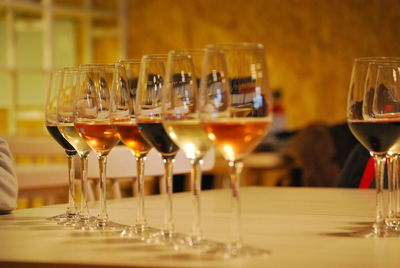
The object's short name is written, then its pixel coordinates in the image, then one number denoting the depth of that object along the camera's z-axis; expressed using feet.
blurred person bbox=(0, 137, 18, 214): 4.85
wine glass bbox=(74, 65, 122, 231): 4.43
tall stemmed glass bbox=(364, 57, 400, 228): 4.35
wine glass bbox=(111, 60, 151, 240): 4.25
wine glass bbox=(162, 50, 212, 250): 3.90
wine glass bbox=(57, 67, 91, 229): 4.63
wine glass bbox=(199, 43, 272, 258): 3.73
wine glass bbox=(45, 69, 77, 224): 4.70
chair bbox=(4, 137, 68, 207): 11.65
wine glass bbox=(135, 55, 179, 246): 4.12
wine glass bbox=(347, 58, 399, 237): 4.34
